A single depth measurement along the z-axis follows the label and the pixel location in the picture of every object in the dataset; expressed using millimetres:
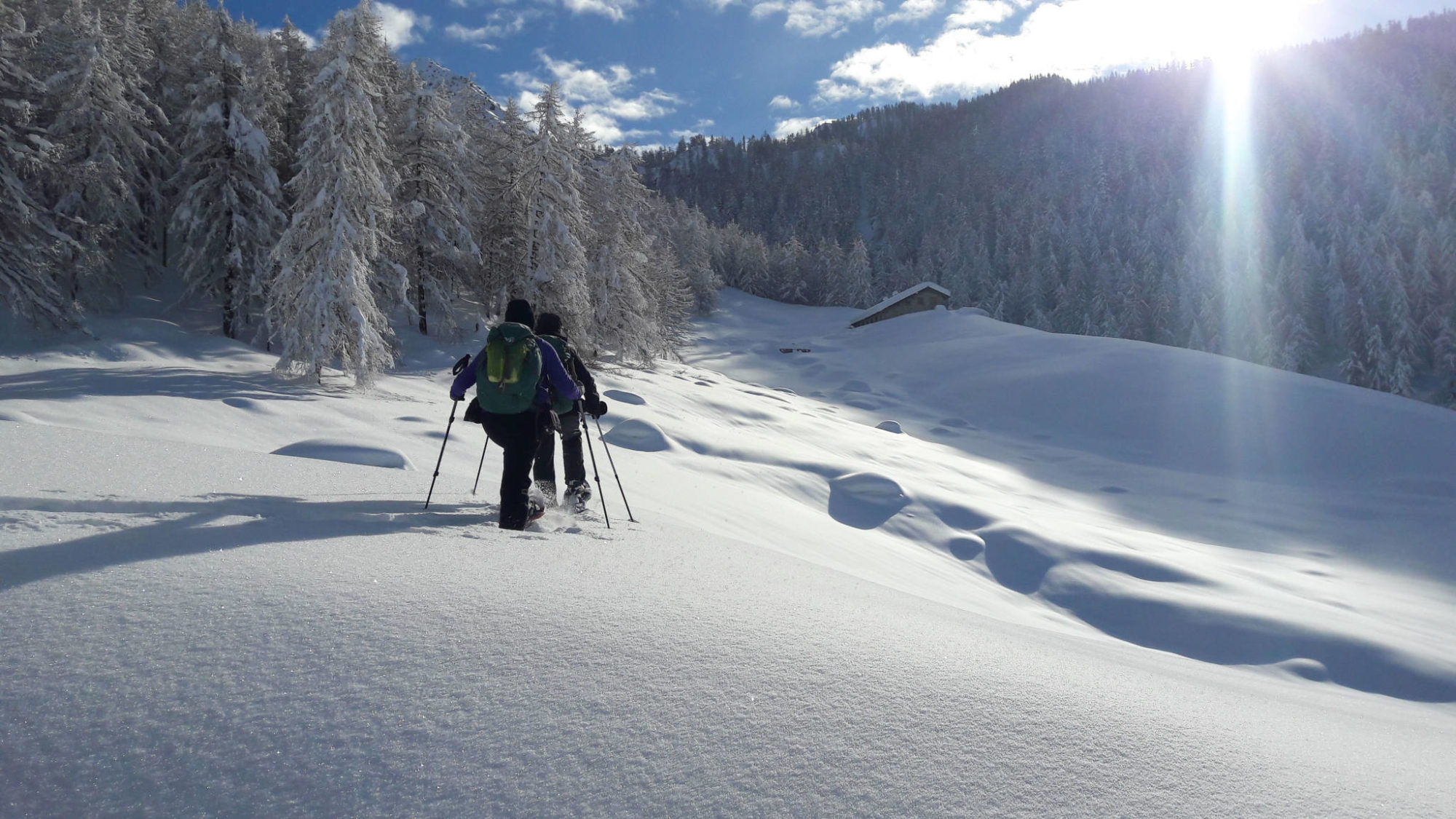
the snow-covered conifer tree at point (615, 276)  26781
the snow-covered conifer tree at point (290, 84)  24938
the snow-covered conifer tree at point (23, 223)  16625
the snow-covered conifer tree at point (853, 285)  90938
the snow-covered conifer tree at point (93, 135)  20609
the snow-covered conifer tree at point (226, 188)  20938
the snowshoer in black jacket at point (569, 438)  6293
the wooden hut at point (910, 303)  66438
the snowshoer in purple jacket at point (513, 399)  5297
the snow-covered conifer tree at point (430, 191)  25031
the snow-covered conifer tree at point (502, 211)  24953
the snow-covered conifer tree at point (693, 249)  69125
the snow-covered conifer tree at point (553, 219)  23484
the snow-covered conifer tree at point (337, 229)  15906
